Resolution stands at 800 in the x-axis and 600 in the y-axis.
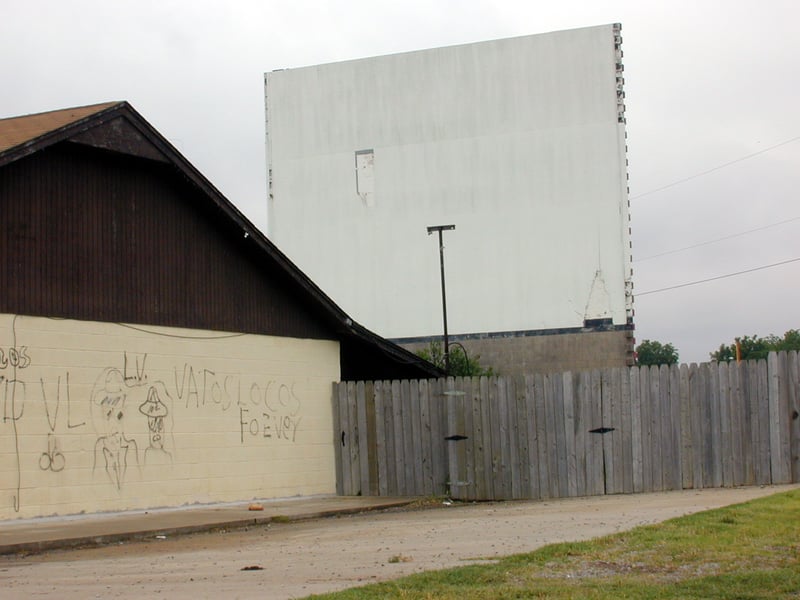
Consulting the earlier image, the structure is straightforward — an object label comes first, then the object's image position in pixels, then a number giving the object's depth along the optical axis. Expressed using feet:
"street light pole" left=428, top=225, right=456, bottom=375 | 94.69
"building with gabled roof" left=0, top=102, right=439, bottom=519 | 51.06
